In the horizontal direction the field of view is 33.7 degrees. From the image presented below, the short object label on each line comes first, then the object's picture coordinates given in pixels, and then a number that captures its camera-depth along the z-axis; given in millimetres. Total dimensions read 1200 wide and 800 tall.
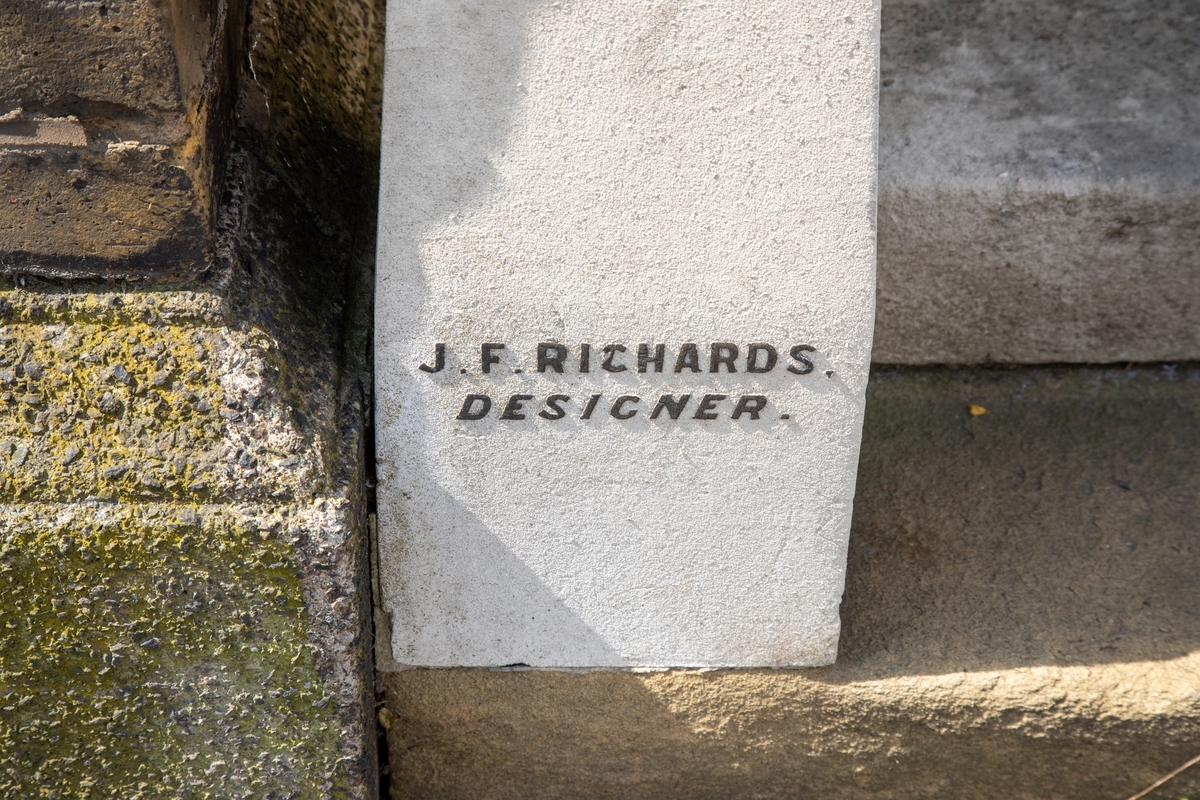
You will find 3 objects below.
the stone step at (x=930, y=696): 783
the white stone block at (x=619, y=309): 741
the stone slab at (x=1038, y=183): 860
